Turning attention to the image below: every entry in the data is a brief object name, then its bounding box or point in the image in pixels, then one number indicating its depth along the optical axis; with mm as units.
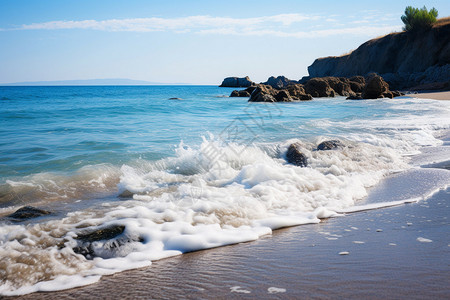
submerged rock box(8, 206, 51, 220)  3834
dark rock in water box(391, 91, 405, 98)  29881
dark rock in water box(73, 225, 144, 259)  2947
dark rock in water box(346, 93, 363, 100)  28719
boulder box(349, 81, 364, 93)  37750
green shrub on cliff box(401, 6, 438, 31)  42750
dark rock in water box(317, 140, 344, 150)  7493
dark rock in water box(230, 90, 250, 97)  38750
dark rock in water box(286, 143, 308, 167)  6465
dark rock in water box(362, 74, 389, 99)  28203
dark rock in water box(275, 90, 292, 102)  27936
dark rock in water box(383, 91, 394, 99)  28364
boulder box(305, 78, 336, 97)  33625
